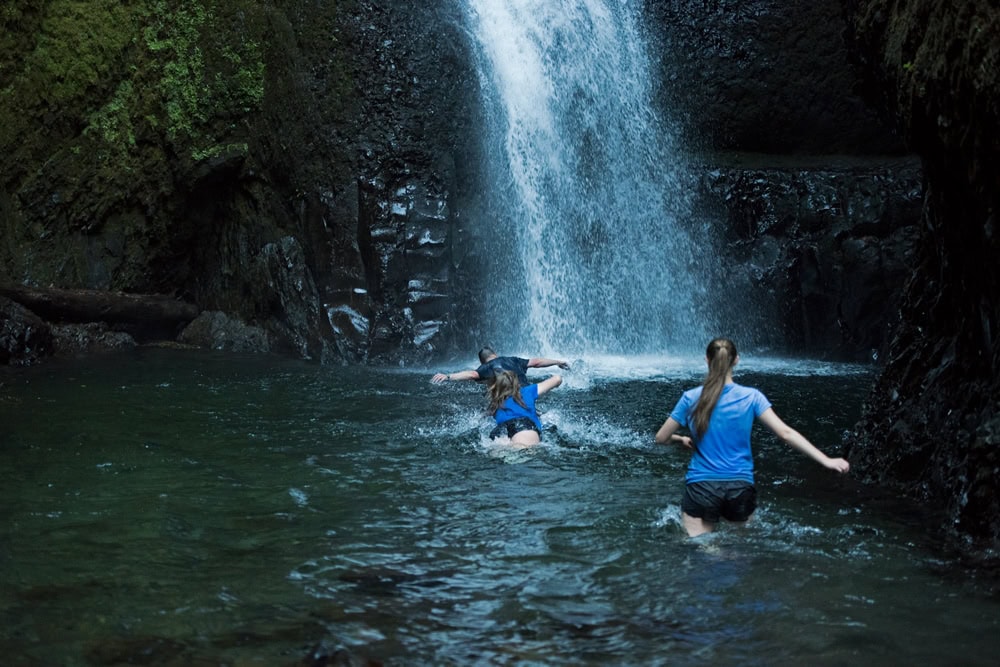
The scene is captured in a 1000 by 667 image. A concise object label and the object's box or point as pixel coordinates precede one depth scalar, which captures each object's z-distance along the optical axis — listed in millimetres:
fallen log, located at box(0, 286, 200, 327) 18891
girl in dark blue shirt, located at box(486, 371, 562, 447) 10133
